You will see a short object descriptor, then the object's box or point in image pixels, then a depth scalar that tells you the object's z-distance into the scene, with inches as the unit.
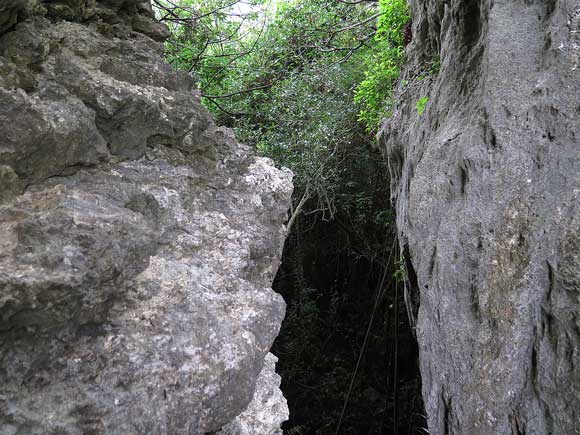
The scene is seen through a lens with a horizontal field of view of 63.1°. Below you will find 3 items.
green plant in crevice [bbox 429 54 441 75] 156.6
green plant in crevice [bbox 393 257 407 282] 181.5
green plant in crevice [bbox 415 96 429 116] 150.2
